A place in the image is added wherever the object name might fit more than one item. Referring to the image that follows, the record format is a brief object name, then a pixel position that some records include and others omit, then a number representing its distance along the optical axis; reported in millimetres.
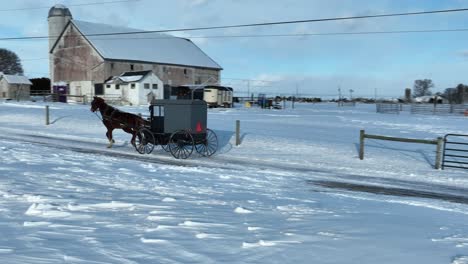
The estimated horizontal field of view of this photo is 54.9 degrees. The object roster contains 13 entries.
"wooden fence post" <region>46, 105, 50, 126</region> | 27406
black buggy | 15742
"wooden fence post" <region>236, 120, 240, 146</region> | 19853
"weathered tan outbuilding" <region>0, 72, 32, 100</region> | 69412
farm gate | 15138
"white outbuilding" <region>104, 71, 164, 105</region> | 56312
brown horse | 16891
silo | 71188
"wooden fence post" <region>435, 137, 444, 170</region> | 15084
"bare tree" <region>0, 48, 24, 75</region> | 111562
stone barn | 61406
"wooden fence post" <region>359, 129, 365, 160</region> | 16734
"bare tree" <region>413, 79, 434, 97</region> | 150875
